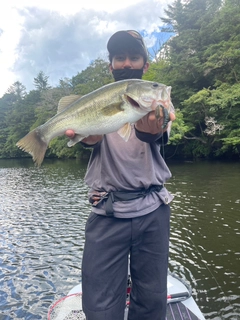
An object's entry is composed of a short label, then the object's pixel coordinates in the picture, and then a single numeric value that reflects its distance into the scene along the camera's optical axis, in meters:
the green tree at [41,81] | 82.00
